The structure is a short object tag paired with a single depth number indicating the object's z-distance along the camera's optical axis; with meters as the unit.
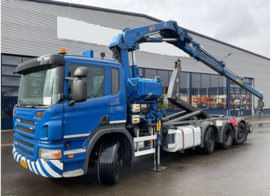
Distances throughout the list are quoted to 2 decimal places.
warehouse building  14.96
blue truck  4.34
